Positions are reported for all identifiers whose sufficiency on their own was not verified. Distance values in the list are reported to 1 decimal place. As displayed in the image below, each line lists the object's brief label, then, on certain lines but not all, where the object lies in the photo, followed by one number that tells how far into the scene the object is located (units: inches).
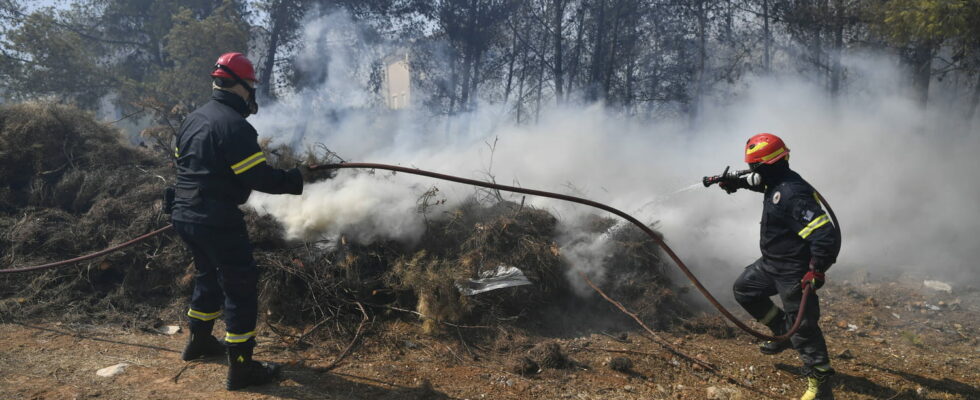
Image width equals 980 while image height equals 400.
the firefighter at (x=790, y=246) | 134.6
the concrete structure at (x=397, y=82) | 578.9
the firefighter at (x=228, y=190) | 124.9
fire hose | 136.3
